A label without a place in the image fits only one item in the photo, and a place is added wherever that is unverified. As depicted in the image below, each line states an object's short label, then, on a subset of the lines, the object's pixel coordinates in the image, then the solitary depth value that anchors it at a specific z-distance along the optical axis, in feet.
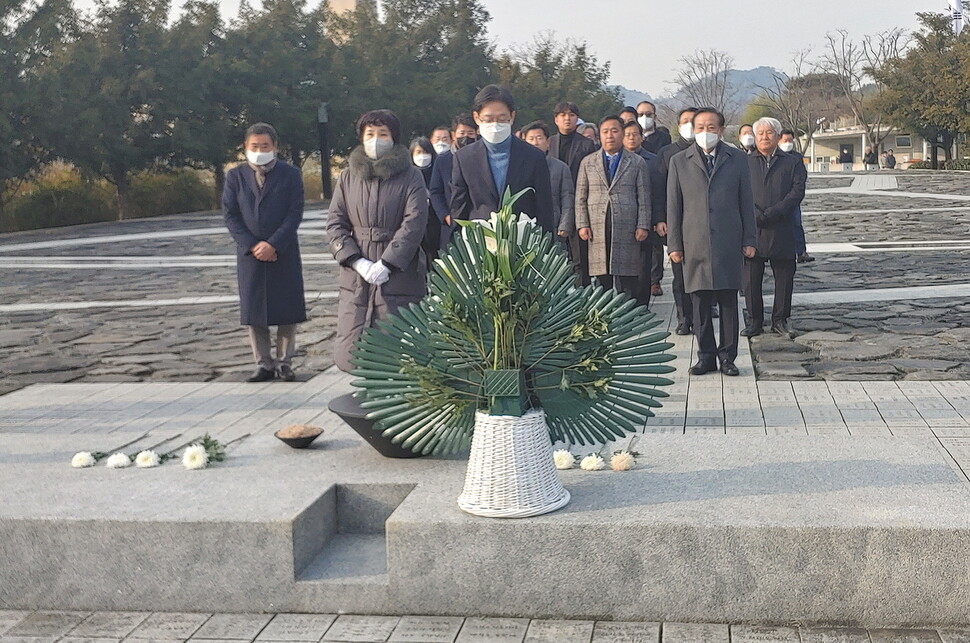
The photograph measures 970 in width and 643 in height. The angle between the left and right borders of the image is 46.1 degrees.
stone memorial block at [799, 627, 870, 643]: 11.80
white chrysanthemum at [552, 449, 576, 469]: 15.02
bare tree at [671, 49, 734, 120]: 251.39
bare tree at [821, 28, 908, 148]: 232.22
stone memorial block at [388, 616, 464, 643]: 12.08
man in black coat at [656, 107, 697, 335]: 30.99
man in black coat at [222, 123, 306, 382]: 25.67
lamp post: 120.78
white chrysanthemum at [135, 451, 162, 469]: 15.96
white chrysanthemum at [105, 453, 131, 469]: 16.01
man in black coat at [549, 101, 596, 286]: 33.37
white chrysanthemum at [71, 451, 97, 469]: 16.12
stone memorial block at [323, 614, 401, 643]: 12.18
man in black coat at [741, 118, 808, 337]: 30.12
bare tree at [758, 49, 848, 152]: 264.52
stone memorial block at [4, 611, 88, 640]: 12.66
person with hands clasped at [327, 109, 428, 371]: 20.53
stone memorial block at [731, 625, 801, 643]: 11.83
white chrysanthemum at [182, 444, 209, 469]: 15.67
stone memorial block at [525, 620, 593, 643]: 11.98
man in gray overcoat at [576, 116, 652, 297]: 30.01
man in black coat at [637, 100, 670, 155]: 38.73
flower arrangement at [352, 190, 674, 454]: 13.23
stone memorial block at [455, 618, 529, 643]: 12.05
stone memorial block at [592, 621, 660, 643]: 11.94
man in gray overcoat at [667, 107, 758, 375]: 25.14
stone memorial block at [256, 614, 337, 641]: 12.30
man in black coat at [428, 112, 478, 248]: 26.71
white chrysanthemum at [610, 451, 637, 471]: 14.83
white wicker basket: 12.75
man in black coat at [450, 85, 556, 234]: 21.84
